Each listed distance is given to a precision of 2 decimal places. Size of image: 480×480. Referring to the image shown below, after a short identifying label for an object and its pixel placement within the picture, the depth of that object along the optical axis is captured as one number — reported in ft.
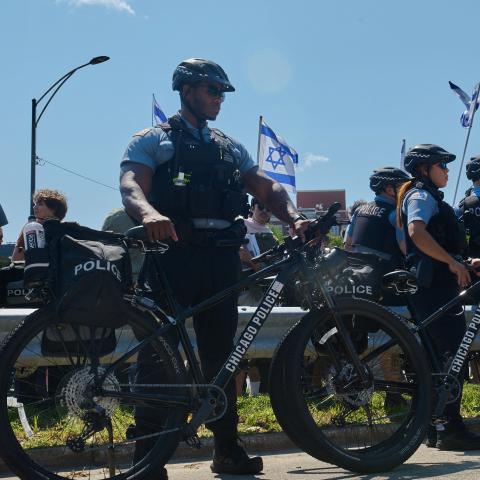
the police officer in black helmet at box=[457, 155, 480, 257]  41.39
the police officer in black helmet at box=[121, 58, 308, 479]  28.68
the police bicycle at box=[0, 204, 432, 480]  24.90
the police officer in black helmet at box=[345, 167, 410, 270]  44.37
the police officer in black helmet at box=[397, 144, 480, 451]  34.60
